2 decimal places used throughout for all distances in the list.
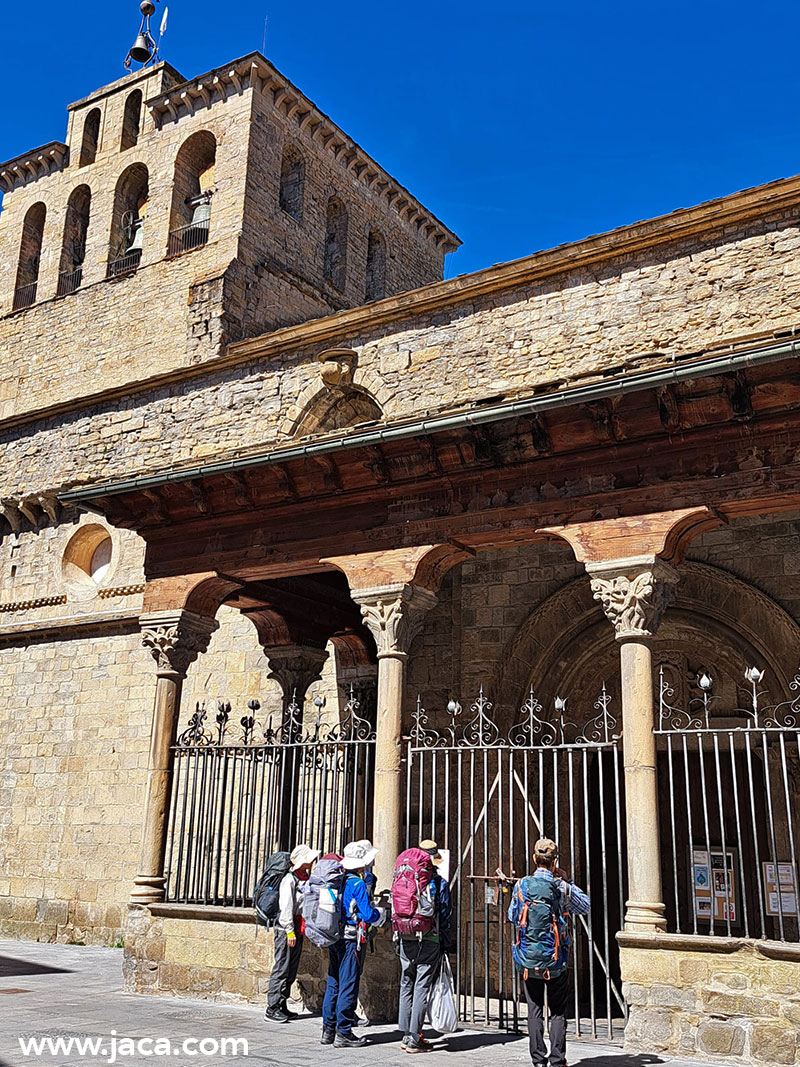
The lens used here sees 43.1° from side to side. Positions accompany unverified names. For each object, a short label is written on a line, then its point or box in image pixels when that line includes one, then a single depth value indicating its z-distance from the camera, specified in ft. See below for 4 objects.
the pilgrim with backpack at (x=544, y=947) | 18.75
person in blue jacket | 22.02
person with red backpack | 21.54
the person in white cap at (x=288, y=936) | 24.27
